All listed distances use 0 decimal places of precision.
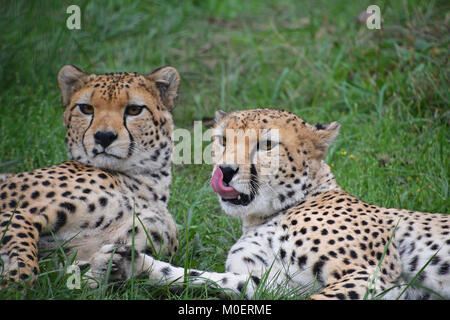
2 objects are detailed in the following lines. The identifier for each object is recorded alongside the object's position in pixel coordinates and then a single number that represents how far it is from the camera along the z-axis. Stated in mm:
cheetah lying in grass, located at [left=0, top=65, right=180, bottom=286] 7527
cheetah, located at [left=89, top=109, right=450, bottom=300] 7098
